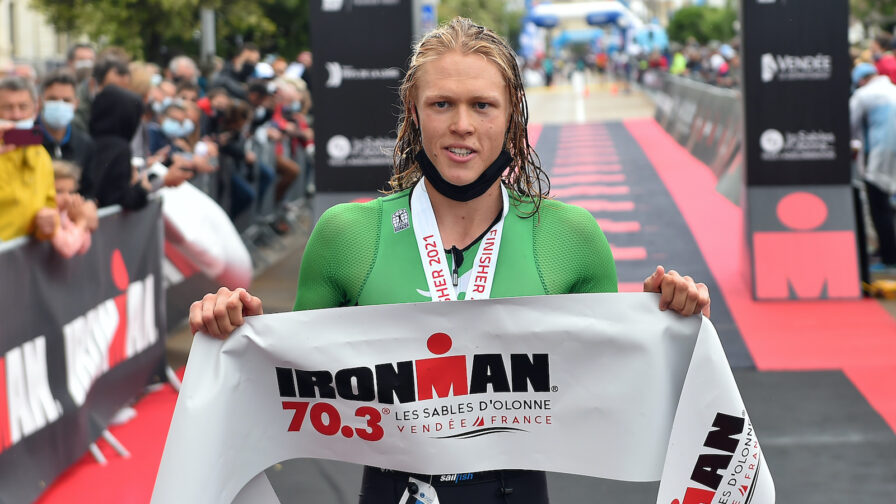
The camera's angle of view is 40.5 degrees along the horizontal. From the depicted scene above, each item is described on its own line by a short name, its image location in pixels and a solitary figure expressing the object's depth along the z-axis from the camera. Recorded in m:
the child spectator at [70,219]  6.49
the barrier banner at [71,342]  5.79
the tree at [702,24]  73.12
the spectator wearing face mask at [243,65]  16.89
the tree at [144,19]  30.61
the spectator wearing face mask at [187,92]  12.75
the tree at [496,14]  59.28
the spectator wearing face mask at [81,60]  11.89
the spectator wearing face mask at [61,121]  8.27
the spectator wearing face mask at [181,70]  14.14
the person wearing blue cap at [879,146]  12.31
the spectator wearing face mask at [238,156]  13.05
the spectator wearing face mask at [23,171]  6.43
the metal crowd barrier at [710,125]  18.00
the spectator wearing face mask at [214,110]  13.20
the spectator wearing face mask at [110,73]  9.55
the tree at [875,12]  55.00
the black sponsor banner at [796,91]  10.94
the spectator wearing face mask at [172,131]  11.62
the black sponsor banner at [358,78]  10.84
